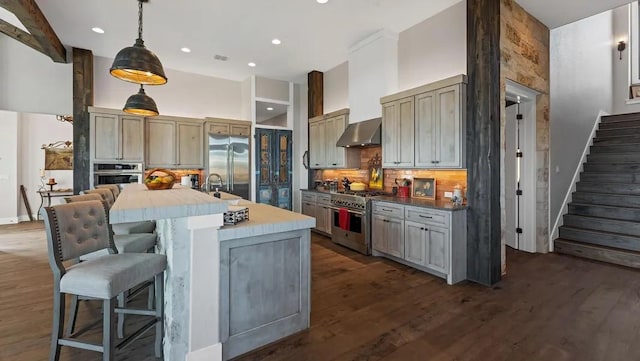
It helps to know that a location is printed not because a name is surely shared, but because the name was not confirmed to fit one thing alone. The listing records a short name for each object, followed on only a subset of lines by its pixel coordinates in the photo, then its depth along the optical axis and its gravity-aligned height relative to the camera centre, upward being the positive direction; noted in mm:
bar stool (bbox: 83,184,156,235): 3374 -553
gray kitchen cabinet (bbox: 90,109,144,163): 5727 +846
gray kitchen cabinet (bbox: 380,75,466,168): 3859 +793
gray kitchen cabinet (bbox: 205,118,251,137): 6772 +1248
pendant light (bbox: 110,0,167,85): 2795 +1127
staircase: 4527 -398
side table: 7812 -367
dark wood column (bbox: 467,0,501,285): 3574 +503
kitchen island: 1961 -690
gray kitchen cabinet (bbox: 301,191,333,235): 6023 -602
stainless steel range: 4777 -683
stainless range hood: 5039 +836
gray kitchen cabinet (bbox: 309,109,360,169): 6008 +802
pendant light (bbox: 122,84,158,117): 4195 +1075
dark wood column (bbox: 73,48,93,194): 5625 +1192
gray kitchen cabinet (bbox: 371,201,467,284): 3664 -775
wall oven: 5754 +130
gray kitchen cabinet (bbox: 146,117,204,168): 6297 +808
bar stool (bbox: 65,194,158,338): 2363 -646
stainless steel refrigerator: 6812 +437
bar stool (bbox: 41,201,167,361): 1767 -573
